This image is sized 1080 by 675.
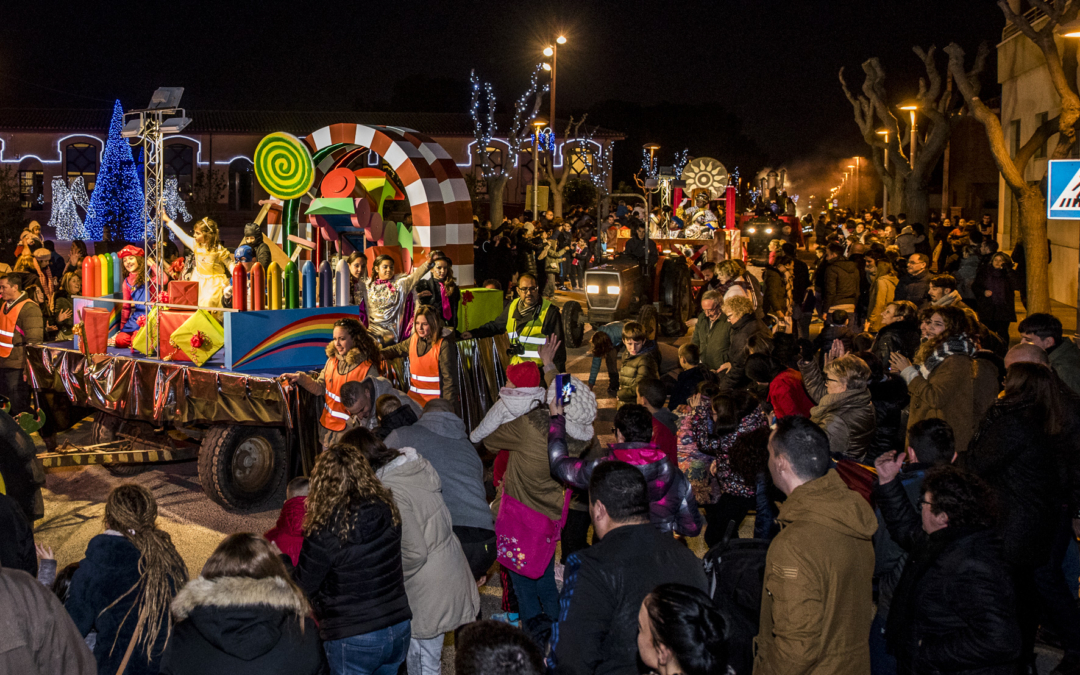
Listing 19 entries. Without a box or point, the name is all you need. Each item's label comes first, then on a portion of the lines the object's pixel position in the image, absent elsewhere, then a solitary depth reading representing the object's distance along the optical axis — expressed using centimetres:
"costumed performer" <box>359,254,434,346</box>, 866
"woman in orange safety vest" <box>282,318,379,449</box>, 700
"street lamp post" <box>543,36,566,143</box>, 3162
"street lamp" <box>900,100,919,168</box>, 2791
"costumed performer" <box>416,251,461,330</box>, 877
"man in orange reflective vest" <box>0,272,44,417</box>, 942
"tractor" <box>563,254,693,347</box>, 1584
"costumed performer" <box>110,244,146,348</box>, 909
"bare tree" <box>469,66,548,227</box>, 3838
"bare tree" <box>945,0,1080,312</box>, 1491
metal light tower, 835
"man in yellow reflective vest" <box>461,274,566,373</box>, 907
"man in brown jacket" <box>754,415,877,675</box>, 332
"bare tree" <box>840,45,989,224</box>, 2780
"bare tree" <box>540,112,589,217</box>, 4548
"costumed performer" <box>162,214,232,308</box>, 874
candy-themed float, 775
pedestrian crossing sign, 932
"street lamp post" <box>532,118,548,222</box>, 2880
